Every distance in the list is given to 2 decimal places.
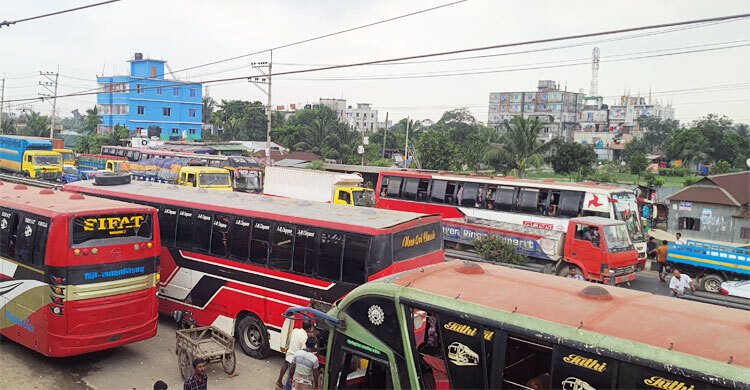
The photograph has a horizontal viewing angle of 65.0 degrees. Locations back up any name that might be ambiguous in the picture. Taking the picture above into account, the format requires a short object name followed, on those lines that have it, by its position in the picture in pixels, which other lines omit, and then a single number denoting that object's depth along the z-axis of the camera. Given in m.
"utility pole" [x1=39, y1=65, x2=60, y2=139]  55.72
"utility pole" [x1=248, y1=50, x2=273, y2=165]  37.94
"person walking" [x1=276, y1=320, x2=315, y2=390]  9.03
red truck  17.25
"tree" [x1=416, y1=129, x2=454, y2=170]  47.03
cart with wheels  9.90
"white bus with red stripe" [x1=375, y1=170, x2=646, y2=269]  19.83
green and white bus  4.58
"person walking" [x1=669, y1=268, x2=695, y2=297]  15.48
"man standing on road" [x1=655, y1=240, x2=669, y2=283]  19.88
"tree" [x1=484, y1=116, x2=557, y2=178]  33.09
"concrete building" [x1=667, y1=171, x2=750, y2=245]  25.91
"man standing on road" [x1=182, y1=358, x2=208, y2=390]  8.52
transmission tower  120.28
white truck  25.82
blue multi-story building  76.25
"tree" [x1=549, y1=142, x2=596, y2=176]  39.56
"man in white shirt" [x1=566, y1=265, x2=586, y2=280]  17.95
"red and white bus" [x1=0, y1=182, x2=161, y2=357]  9.58
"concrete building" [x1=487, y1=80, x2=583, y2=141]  116.88
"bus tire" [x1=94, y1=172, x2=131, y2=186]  15.12
